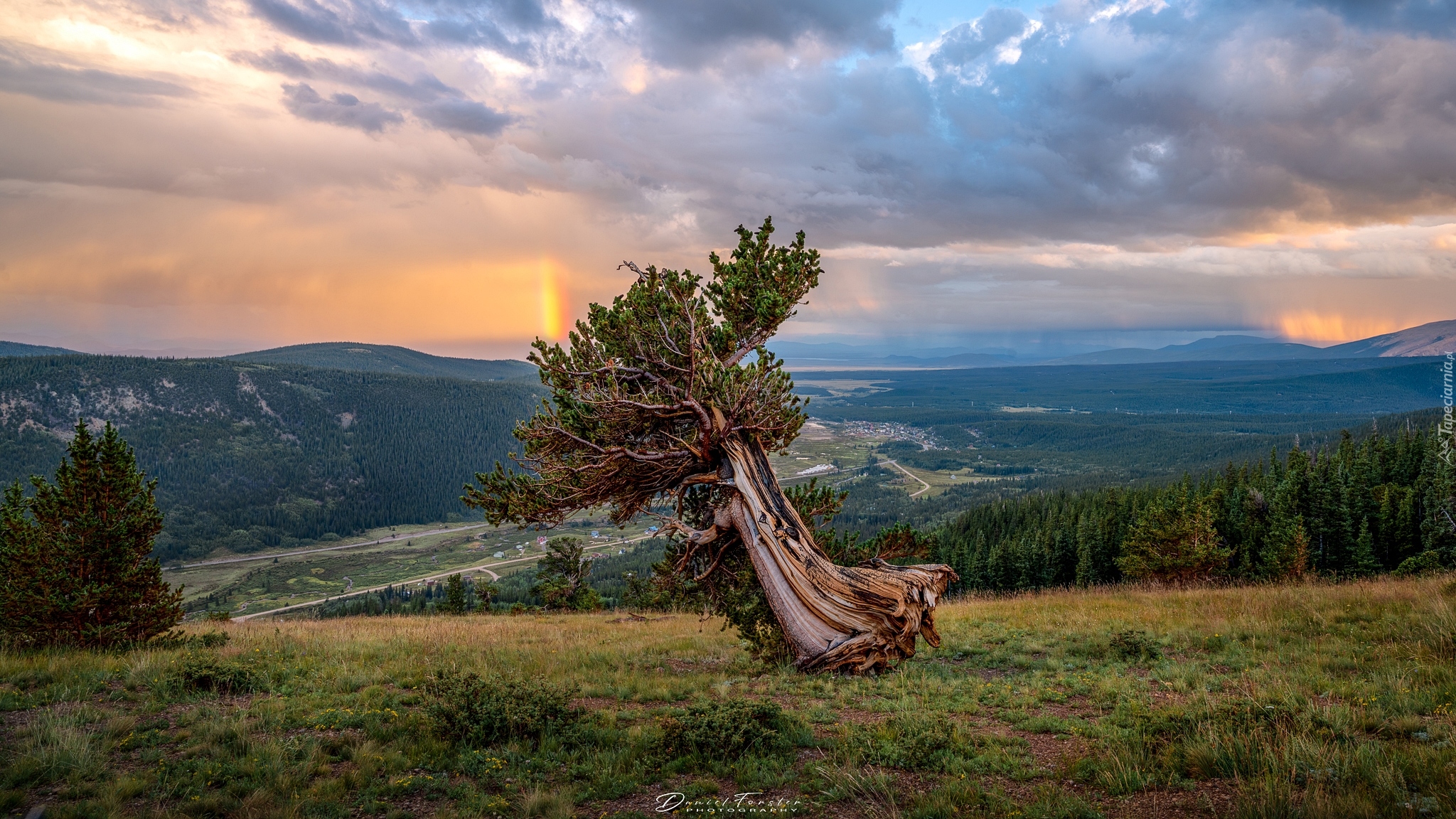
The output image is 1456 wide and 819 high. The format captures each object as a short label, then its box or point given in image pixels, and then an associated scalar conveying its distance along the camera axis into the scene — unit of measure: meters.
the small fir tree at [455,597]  38.94
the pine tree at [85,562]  12.04
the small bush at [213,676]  9.91
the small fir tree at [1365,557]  45.31
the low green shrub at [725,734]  7.46
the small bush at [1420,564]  25.68
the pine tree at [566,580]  37.00
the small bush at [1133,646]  11.39
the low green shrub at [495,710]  8.05
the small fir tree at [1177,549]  38.75
